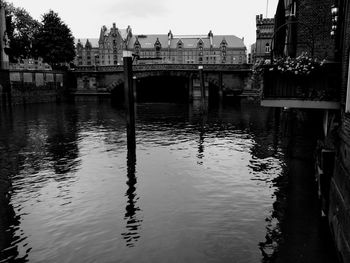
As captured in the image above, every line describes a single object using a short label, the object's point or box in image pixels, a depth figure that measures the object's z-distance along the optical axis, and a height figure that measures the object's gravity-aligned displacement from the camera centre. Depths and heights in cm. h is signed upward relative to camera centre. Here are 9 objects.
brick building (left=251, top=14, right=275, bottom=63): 7312 +1193
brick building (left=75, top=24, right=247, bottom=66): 11088 +1472
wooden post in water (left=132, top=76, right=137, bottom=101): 5984 +123
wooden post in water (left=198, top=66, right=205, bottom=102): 4514 +224
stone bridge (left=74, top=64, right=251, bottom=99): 5934 +285
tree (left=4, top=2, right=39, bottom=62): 6372 +1267
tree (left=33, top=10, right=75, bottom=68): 6388 +980
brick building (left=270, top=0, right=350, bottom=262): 714 -4
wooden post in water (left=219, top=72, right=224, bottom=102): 6055 +50
